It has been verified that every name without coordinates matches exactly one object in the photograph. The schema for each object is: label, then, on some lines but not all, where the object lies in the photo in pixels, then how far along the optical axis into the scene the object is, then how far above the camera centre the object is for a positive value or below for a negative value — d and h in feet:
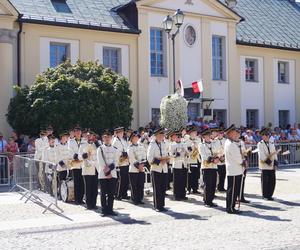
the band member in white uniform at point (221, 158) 49.93 -2.49
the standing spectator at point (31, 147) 63.19 -1.75
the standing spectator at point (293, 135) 89.48 -0.92
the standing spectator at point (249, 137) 77.39 -1.02
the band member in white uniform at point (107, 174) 41.01 -3.21
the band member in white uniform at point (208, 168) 45.06 -3.16
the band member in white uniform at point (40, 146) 52.28 -1.38
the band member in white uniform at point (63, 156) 48.32 -2.18
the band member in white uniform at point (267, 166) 48.21 -3.20
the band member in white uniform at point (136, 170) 46.21 -3.29
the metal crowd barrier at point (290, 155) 80.74 -3.90
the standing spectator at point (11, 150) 58.34 -1.97
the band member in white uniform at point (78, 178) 47.23 -4.03
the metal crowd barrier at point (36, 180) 42.60 -4.01
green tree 66.23 +3.94
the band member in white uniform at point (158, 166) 43.03 -2.83
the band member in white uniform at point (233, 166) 41.63 -2.77
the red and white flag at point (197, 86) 82.12 +6.72
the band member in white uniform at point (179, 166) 49.29 -3.29
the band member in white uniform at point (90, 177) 44.11 -3.70
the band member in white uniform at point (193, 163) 52.95 -3.17
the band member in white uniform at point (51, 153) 49.95 -1.92
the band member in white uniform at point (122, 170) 49.40 -3.53
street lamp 70.95 +14.43
